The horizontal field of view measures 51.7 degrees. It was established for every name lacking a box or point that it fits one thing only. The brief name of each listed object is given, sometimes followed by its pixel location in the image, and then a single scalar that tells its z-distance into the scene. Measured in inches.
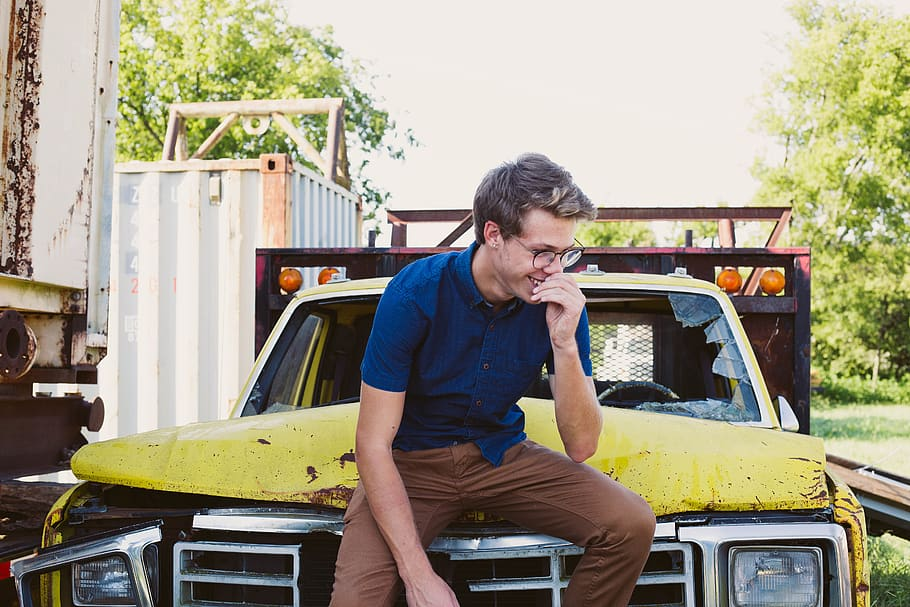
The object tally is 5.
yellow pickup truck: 95.2
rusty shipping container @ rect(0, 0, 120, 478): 152.6
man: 93.4
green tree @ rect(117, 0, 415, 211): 897.5
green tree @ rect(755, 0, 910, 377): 1141.1
